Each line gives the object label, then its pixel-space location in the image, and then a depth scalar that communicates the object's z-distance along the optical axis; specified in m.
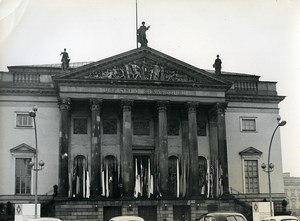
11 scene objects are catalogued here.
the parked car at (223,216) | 23.33
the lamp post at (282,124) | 32.81
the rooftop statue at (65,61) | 38.25
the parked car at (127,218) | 23.88
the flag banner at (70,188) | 37.87
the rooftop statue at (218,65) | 41.87
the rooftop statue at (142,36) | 39.92
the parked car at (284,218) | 24.03
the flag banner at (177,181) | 40.19
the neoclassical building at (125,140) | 38.91
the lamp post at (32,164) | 29.52
